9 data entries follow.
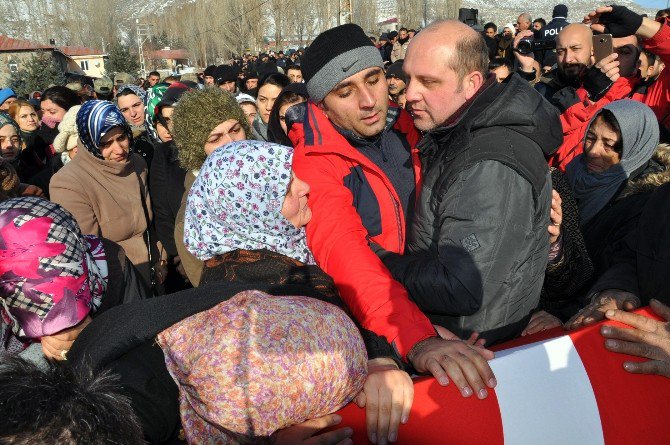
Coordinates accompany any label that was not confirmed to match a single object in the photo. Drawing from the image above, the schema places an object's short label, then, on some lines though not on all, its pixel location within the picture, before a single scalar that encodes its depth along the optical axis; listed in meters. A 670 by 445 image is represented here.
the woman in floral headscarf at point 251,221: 1.73
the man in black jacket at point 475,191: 1.64
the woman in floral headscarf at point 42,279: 1.55
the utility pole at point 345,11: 18.08
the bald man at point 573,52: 4.15
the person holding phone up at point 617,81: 3.21
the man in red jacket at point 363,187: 1.61
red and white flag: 1.39
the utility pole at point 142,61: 58.04
